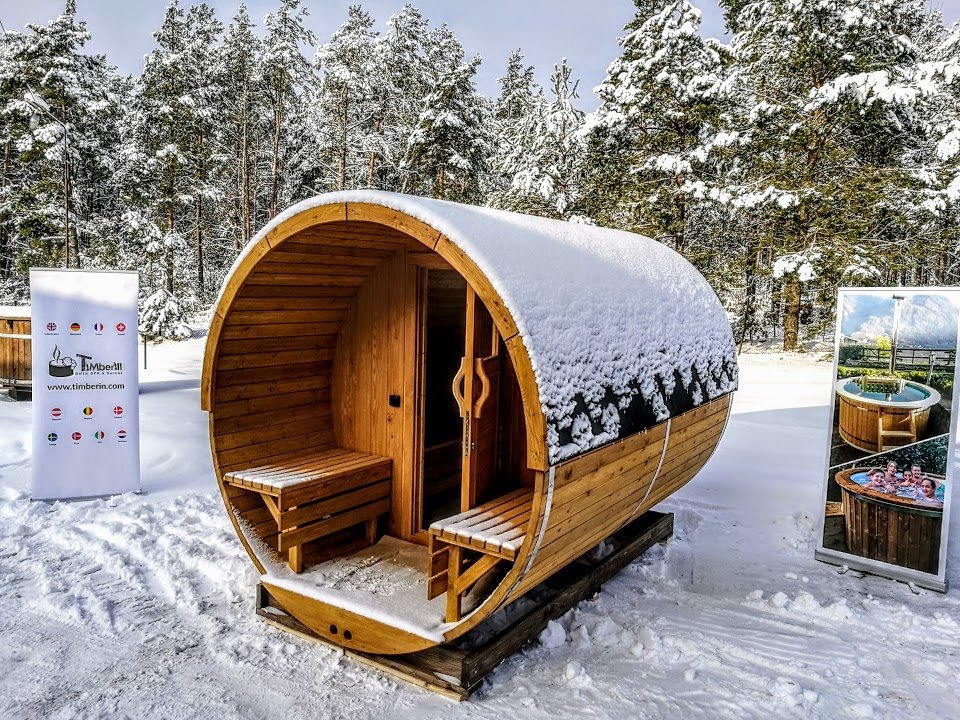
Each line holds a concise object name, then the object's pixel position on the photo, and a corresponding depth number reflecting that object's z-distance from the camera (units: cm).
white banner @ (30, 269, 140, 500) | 602
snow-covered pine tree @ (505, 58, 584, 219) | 1762
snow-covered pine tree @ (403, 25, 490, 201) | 1953
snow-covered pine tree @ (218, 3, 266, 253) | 2509
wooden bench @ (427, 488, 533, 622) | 319
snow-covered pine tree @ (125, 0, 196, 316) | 2070
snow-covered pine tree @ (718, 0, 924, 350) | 1413
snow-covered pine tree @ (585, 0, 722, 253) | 1570
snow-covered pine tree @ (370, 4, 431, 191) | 2467
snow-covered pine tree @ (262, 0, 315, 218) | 2434
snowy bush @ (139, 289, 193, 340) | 1845
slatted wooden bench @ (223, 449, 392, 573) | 394
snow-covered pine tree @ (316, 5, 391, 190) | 2267
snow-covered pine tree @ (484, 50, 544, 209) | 2175
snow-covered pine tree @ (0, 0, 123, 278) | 1933
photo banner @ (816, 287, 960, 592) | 457
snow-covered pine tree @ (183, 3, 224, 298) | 2339
